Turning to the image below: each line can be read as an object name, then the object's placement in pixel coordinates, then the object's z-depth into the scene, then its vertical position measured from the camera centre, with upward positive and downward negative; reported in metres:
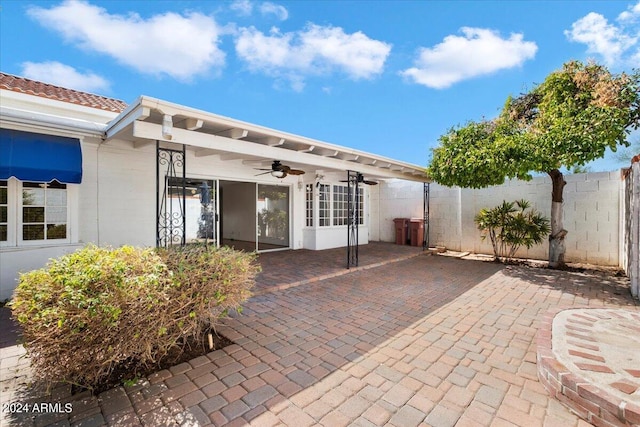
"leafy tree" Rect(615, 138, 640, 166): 16.34 +3.54
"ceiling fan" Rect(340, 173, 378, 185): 9.40 +1.20
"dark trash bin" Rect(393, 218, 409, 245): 13.34 -0.89
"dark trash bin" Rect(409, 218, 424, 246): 12.83 -0.89
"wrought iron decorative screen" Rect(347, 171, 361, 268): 9.01 -1.31
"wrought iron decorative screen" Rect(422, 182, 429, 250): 12.10 -0.30
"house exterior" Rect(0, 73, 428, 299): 5.14 +1.21
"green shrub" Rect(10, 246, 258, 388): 2.47 -0.92
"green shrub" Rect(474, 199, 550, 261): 9.12 -0.46
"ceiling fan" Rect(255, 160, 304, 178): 8.01 +1.30
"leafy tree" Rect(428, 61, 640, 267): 6.36 +1.97
